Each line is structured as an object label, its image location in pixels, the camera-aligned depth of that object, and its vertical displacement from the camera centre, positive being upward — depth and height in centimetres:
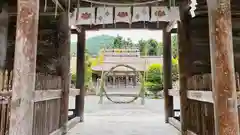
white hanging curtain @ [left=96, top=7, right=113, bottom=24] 594 +175
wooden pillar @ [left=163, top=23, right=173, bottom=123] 810 +38
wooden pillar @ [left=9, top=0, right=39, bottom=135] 304 +15
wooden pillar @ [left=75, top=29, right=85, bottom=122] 805 +18
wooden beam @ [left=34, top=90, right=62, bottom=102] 362 -30
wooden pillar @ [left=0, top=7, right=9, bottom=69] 643 +137
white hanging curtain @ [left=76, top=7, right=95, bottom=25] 593 +172
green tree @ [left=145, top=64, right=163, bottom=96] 2267 +0
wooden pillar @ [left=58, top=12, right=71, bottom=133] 567 +51
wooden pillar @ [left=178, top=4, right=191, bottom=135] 525 +47
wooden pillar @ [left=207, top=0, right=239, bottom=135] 304 +13
